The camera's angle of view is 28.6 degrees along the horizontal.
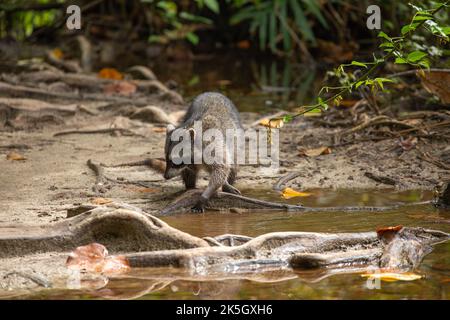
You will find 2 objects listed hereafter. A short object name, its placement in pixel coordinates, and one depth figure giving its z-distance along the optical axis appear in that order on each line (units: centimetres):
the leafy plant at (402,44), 583
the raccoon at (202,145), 709
